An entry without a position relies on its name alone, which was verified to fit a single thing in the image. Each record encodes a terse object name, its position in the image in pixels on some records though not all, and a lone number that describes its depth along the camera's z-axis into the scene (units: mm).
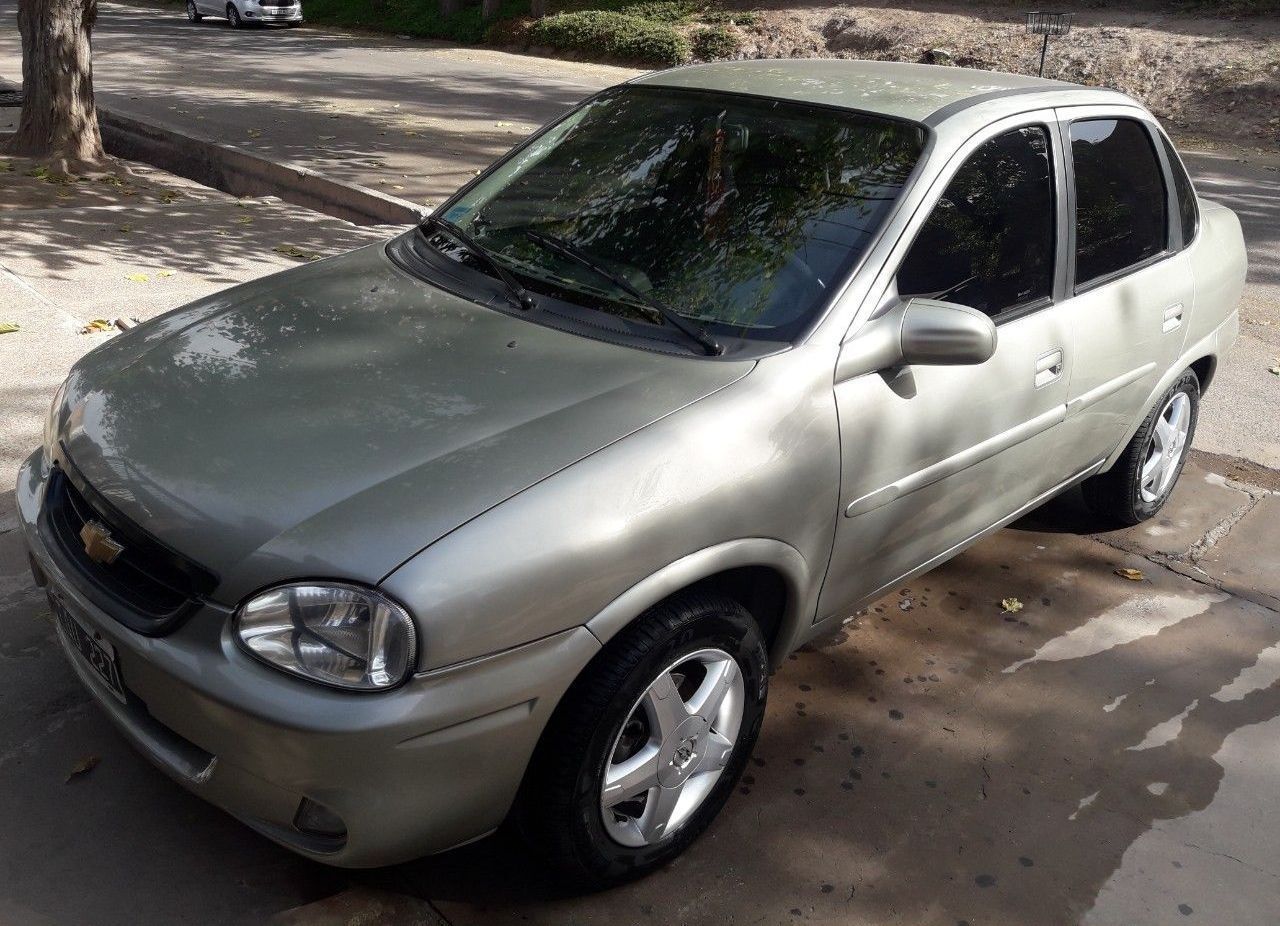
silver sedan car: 2299
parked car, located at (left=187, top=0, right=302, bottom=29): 26922
